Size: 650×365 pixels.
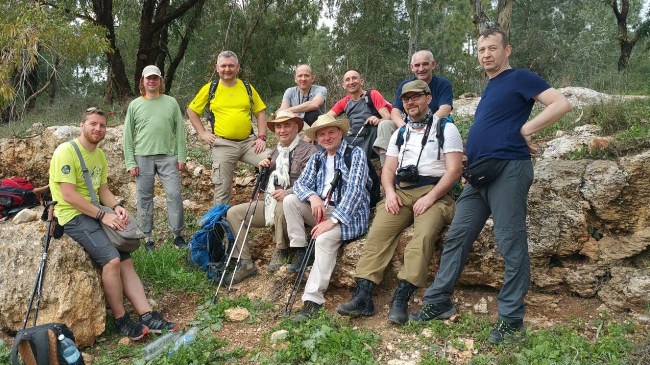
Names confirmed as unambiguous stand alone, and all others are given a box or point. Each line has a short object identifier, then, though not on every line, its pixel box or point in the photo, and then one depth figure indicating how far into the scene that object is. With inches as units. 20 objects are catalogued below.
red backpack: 202.2
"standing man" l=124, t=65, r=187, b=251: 228.2
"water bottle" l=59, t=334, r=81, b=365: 138.6
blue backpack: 217.6
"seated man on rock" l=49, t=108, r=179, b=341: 173.0
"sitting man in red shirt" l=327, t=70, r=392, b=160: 221.5
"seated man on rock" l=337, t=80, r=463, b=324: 165.6
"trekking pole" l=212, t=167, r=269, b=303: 207.2
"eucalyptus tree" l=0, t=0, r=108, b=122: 297.4
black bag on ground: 135.6
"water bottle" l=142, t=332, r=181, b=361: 160.1
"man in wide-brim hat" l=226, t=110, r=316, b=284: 201.0
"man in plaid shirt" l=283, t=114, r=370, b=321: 177.3
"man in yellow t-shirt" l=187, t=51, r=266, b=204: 236.5
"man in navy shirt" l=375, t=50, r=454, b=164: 208.8
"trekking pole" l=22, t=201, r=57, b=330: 162.4
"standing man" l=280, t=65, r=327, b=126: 243.0
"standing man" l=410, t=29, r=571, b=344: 141.9
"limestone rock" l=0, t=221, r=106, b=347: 173.0
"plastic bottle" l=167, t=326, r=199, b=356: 158.3
